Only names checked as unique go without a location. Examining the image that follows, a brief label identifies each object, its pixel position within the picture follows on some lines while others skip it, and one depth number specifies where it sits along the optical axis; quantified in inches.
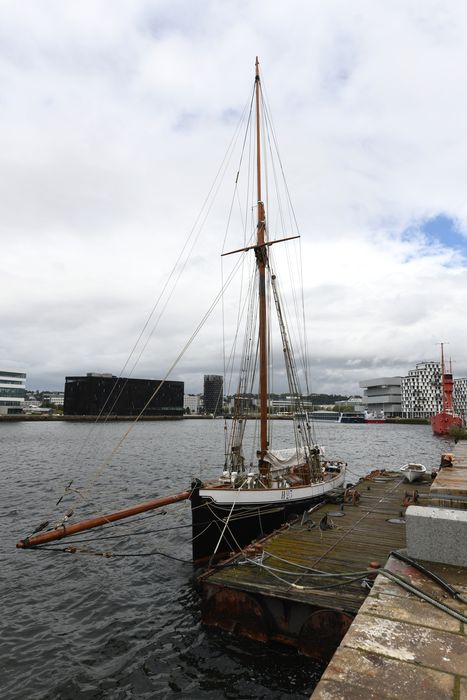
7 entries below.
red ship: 3946.9
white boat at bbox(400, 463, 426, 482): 1024.4
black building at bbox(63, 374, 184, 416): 6378.0
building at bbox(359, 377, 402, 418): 7377.0
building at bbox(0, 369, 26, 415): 6008.9
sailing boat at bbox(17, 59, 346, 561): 602.2
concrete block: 273.3
